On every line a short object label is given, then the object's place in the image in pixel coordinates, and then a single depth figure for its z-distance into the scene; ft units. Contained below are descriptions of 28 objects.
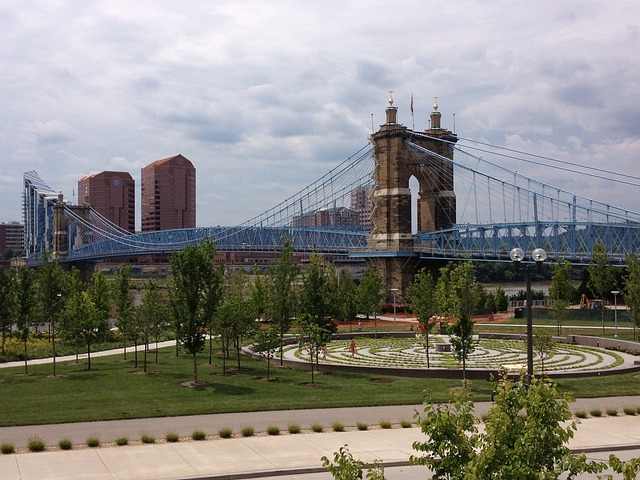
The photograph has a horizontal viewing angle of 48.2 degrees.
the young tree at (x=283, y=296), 121.29
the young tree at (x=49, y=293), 123.44
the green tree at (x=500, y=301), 239.05
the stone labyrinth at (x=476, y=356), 119.22
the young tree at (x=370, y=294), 197.67
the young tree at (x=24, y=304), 116.06
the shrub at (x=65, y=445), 58.59
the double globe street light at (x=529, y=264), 63.67
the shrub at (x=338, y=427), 65.87
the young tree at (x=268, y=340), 110.42
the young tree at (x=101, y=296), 128.57
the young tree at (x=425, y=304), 123.03
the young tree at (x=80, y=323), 112.68
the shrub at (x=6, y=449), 57.31
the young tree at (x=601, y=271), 184.34
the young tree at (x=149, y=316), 119.65
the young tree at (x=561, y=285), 169.14
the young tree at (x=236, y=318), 115.75
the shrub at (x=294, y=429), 64.95
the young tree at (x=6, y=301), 119.96
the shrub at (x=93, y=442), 59.57
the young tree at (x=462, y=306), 96.89
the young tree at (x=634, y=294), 123.13
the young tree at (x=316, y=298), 120.37
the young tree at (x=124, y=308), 119.85
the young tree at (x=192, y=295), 100.22
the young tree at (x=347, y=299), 183.49
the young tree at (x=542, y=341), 103.65
